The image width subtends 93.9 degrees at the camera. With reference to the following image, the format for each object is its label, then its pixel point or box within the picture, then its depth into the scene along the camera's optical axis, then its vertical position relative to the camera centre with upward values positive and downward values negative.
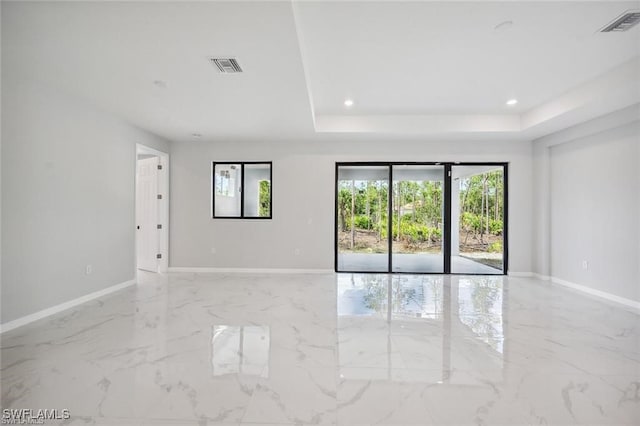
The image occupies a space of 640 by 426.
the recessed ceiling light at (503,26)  2.60 +1.69
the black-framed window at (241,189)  6.08 +0.53
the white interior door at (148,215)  5.97 -0.02
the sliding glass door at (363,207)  6.04 +0.18
